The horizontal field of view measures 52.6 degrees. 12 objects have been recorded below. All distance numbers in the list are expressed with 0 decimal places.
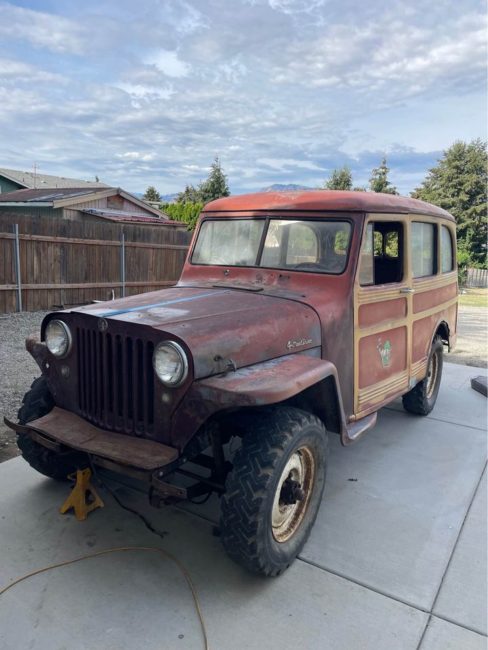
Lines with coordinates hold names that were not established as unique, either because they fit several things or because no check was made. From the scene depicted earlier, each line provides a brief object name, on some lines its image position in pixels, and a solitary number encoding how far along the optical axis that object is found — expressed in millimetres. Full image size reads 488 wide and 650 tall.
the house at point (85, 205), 19766
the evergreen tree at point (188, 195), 42353
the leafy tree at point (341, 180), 29869
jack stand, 2998
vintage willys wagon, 2395
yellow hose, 2306
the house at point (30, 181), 27766
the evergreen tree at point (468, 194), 28859
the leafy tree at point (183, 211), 26609
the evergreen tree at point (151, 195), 49344
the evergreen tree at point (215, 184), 32406
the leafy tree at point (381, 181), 29344
